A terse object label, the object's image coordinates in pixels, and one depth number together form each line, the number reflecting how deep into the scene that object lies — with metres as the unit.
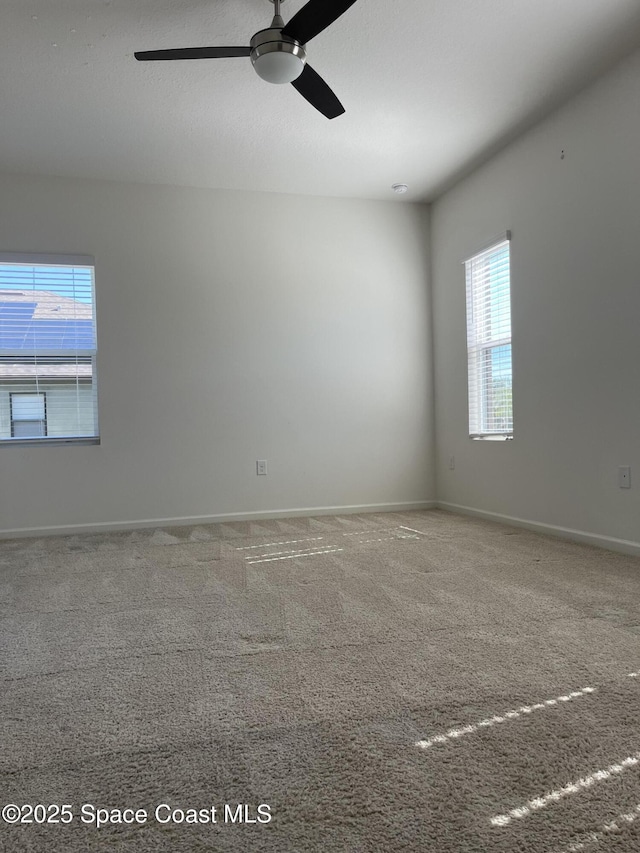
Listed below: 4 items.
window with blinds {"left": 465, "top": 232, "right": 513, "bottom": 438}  4.07
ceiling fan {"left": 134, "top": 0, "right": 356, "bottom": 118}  2.26
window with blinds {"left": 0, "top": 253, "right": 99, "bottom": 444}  4.14
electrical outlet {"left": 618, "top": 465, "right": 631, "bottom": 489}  3.01
